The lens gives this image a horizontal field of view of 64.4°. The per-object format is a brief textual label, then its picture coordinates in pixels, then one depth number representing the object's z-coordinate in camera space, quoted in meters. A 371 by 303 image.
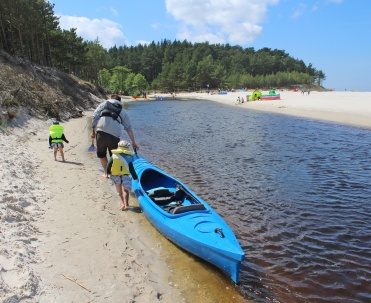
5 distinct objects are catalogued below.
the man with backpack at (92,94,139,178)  7.84
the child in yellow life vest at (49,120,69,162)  10.80
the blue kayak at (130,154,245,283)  4.84
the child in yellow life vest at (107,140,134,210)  7.09
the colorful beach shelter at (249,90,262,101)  59.53
